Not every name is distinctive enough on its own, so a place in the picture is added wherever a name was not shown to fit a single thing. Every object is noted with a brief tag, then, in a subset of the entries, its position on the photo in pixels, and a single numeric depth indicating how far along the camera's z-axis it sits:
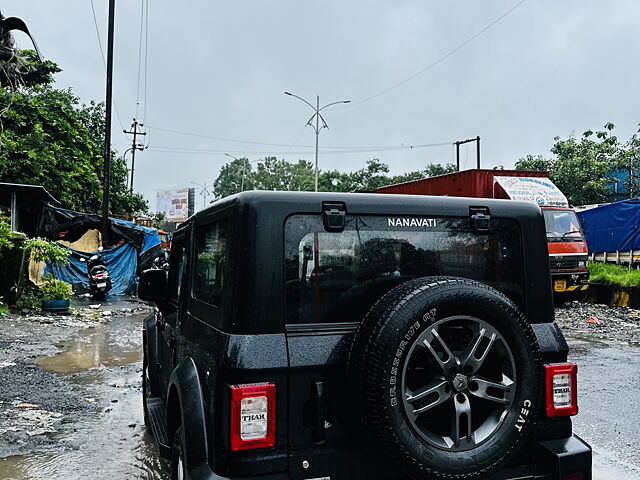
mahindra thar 2.14
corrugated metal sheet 14.16
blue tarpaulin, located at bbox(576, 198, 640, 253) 16.83
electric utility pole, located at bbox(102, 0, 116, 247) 18.38
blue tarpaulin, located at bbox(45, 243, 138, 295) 17.23
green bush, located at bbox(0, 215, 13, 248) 11.62
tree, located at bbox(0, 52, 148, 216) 20.14
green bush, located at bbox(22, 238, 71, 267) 12.65
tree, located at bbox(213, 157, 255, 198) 100.56
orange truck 13.14
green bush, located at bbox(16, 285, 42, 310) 12.61
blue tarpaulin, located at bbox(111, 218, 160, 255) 19.20
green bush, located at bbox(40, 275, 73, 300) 12.84
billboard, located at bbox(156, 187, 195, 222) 71.81
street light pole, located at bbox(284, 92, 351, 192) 32.53
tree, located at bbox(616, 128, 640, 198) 31.09
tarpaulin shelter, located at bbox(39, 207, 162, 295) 17.36
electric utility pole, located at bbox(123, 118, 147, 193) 49.26
